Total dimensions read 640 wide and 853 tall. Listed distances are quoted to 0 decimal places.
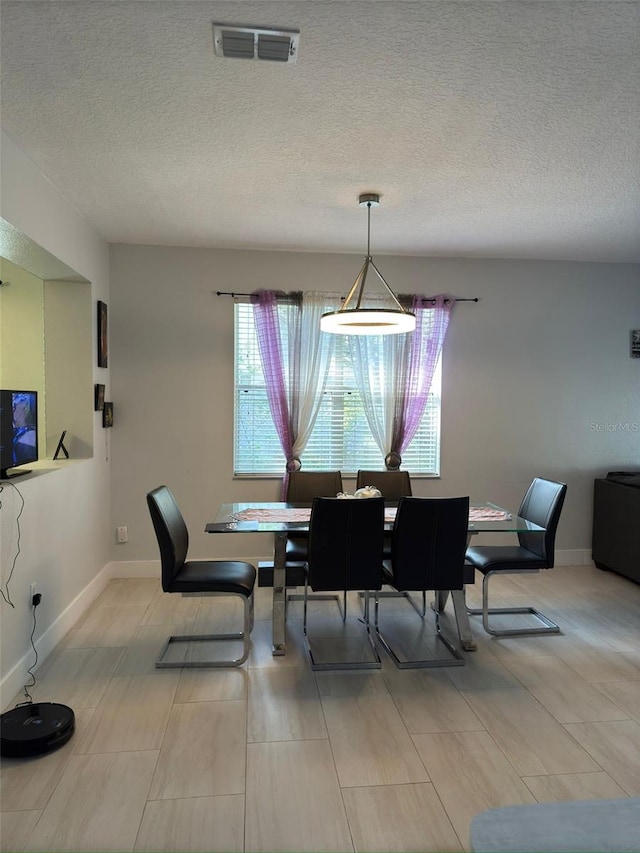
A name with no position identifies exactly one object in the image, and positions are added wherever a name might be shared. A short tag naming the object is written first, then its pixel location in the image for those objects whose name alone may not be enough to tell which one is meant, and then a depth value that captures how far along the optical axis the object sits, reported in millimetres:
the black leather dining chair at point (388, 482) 4172
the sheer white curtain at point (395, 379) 4785
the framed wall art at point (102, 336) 4207
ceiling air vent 1896
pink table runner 3449
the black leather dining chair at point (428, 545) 3055
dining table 3244
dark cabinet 4523
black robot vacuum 2266
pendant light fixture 3215
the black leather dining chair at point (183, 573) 3027
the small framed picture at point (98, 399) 4109
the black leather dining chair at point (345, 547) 3002
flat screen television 2789
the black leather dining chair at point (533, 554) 3535
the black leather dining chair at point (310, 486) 4129
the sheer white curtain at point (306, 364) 4707
